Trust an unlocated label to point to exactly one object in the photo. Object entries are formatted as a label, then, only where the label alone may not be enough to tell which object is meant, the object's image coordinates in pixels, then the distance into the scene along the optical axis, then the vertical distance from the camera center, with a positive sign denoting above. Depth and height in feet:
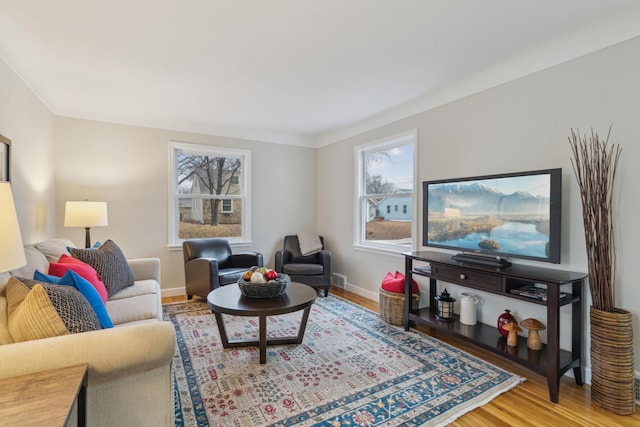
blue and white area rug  6.07 -3.88
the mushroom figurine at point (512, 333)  7.88 -3.05
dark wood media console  6.68 -2.17
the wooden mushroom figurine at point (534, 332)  7.61 -2.94
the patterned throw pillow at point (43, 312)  4.12 -1.37
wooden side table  2.79 -1.84
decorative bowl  8.28 -2.04
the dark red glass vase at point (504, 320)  8.38 -2.90
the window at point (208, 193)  14.55 +0.91
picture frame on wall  7.59 +1.33
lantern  9.53 -2.95
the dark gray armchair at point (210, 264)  12.24 -2.23
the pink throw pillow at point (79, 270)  6.96 -1.33
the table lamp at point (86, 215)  10.91 -0.13
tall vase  6.23 -3.05
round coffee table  7.61 -2.35
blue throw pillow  5.38 -1.37
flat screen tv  7.55 -0.12
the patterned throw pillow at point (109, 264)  8.44 -1.48
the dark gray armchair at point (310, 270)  13.70 -2.55
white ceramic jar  9.24 -2.90
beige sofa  3.75 -1.93
